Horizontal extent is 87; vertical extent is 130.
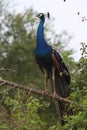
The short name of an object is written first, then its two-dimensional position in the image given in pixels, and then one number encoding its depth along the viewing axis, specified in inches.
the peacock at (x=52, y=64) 737.6
